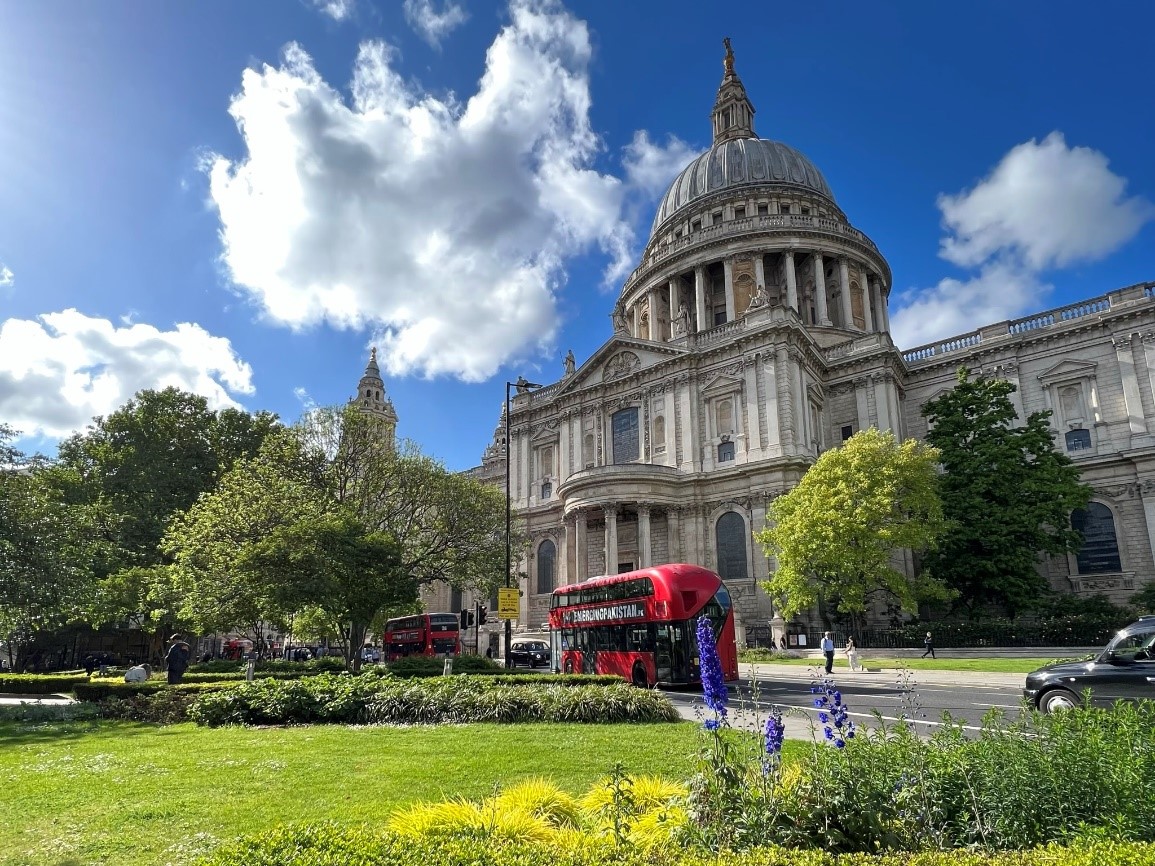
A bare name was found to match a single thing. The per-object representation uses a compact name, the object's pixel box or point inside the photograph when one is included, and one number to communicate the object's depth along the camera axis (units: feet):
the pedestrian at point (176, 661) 67.31
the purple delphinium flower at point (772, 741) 19.64
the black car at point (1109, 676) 43.68
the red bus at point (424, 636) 134.31
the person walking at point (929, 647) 101.91
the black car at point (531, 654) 123.85
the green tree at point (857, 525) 107.86
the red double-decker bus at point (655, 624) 75.25
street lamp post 98.27
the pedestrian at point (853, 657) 94.27
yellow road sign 93.66
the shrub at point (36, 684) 85.15
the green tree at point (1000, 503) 117.29
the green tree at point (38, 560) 67.26
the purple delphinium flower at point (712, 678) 21.06
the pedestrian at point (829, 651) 89.30
